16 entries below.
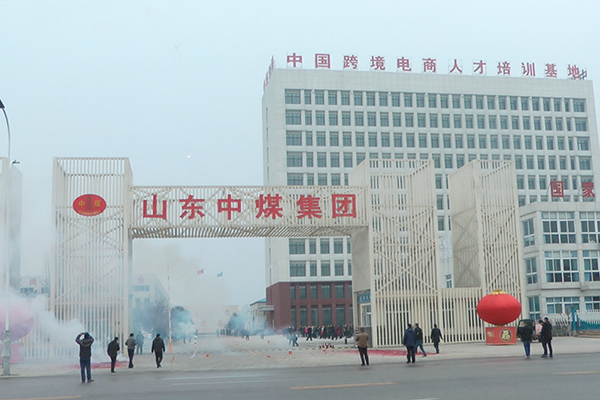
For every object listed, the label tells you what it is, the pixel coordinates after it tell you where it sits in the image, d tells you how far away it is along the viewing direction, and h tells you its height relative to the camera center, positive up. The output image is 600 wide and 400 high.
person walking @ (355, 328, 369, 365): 23.67 -1.64
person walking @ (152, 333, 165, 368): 25.75 -1.71
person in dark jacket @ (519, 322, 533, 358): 24.25 -1.57
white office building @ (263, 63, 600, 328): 80.00 +20.58
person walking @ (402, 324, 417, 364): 23.60 -1.59
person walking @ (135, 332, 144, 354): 35.75 -1.98
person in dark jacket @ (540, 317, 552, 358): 24.38 -1.56
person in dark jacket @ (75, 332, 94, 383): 20.17 -1.58
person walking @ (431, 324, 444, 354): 28.61 -1.73
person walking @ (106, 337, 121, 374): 23.97 -1.65
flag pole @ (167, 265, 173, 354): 38.34 +1.23
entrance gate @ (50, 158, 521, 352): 32.59 +3.80
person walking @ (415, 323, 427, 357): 25.81 -1.58
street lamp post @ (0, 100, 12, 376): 24.25 -1.17
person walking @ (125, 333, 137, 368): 26.01 -1.65
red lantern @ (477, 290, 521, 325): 33.84 -0.72
